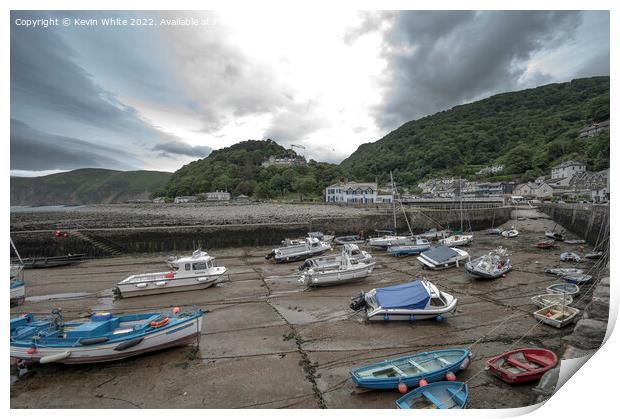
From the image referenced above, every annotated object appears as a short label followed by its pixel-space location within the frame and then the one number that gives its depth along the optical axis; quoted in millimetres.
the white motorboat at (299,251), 16022
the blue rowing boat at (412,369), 4855
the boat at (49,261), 15750
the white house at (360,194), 48344
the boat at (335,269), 11328
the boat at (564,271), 11587
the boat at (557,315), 7277
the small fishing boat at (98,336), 5574
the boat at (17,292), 9773
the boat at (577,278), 10508
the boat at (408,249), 17375
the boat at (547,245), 18234
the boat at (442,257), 14070
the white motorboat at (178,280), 10609
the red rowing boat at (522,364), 5059
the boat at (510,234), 23750
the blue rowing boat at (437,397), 4406
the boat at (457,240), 20000
